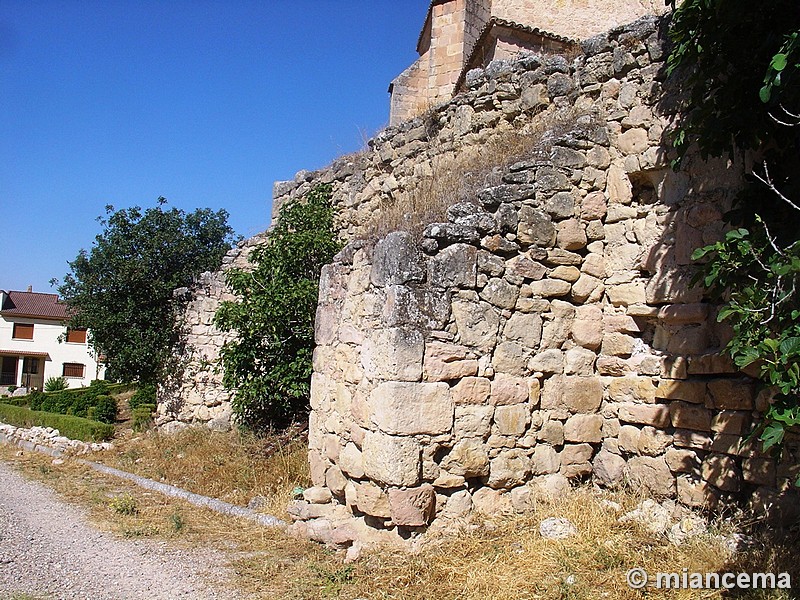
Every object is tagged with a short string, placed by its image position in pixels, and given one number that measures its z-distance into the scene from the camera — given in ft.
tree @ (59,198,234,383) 41.45
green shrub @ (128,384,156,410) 48.98
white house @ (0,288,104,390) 128.88
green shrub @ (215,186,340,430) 28.07
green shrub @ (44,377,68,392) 91.71
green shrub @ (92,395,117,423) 48.55
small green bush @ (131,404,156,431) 41.45
